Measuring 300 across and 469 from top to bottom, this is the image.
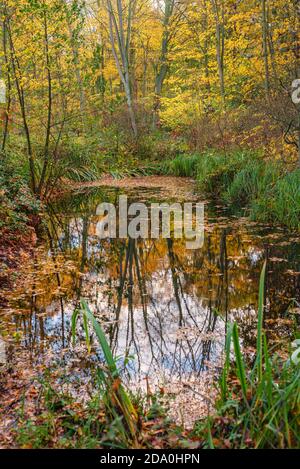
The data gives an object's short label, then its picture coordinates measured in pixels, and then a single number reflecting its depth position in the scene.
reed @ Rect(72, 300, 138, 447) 2.12
